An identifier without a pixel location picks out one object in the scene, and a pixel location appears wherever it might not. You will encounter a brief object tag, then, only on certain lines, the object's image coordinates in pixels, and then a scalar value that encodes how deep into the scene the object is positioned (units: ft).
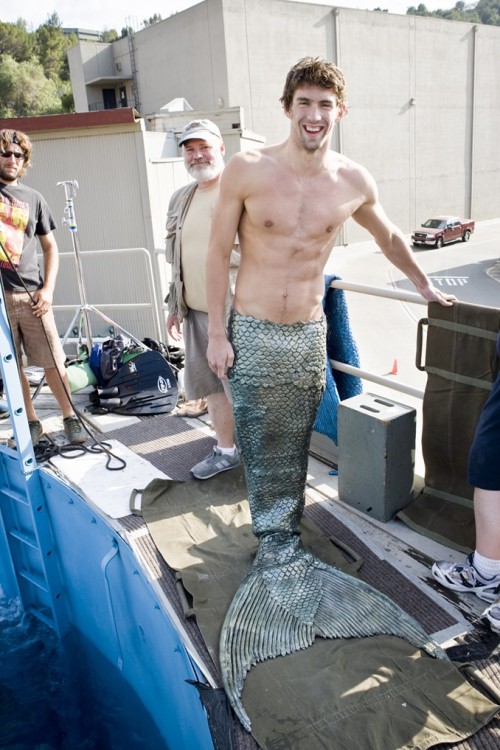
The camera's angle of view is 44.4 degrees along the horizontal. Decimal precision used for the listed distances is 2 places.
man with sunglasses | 11.48
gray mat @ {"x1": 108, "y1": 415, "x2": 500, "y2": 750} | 6.17
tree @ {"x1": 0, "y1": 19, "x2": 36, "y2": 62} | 194.90
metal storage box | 9.43
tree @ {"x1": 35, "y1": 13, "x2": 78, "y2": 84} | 208.03
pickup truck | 89.15
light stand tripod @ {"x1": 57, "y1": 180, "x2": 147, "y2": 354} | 16.55
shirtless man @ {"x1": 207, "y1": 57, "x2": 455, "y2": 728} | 7.26
